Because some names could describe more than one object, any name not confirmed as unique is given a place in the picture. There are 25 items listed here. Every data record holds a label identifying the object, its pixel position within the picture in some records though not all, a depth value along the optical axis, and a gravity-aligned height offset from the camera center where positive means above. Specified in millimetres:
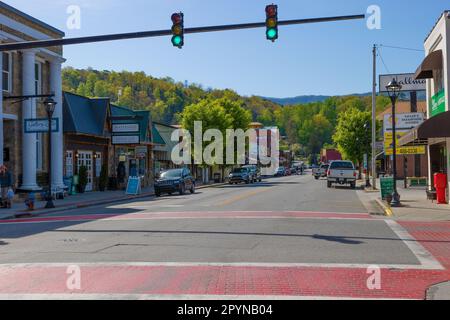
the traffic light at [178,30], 16438 +4273
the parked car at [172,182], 31938 -982
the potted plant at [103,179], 37438 -945
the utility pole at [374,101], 36144 +4649
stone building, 26531 +3613
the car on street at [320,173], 65938 -1021
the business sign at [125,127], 37562 +2812
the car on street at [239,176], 51812 -1050
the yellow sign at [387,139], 37659 +1846
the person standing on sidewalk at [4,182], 22906 -677
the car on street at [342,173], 38656 -612
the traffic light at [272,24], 16172 +4374
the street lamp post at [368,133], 37781 +3429
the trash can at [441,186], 21019 -891
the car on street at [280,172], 92875 -1225
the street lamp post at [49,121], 23322 +2081
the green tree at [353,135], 58906 +3415
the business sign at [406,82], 43281 +6792
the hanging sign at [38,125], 25203 +2035
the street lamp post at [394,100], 20984 +2628
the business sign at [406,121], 34750 +2910
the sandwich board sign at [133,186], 33188 -1261
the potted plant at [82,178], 34219 -786
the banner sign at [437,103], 20438 +2548
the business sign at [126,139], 37344 +1927
